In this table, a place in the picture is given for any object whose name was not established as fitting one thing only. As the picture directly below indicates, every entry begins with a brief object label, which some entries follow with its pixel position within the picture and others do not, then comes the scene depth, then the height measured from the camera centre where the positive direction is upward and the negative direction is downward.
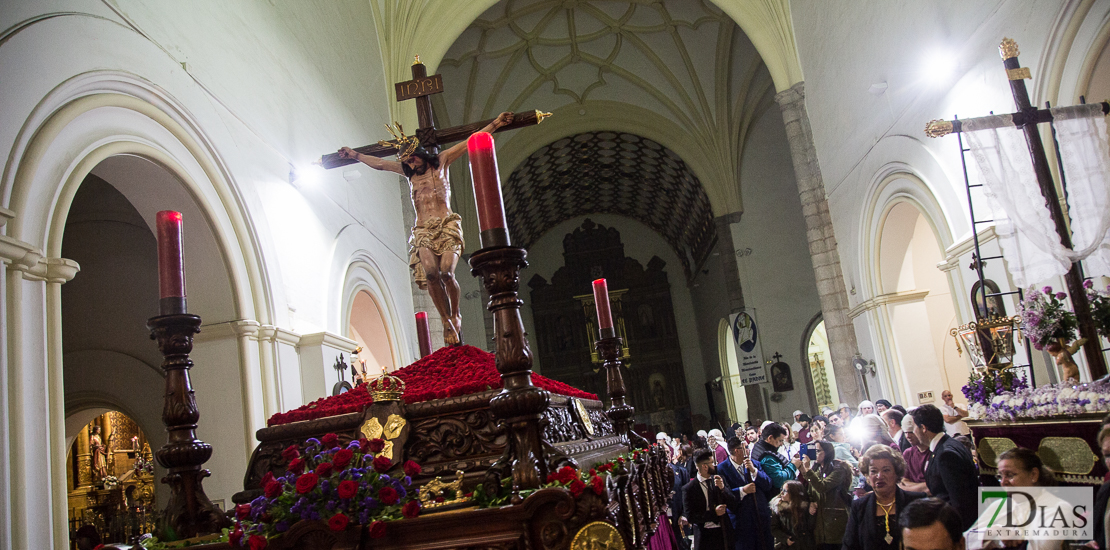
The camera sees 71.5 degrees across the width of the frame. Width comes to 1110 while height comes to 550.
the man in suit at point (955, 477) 3.56 -0.48
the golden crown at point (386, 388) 2.72 +0.24
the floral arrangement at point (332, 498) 2.13 -0.09
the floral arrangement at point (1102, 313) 4.79 +0.22
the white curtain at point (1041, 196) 5.30 +1.15
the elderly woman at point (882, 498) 3.41 -0.51
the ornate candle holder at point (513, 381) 2.10 +0.16
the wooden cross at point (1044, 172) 4.73 +1.18
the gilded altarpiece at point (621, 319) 27.94 +3.82
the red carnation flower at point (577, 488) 1.94 -0.14
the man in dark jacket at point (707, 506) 5.21 -0.63
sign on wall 15.58 +1.24
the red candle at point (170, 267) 2.55 +0.73
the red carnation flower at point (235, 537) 2.21 -0.16
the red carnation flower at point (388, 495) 2.14 -0.10
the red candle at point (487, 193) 2.26 +0.73
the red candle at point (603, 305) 4.89 +0.74
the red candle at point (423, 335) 4.88 +0.73
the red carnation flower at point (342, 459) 2.24 +0.02
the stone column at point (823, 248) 11.59 +2.13
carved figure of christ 4.00 +1.10
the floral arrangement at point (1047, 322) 4.88 +0.22
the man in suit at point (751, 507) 5.21 -0.69
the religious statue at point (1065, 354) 4.69 +0.01
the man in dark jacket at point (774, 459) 5.64 -0.43
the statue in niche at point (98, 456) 8.05 +0.46
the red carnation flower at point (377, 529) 2.08 -0.18
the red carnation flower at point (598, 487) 1.93 -0.15
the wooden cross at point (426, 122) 4.11 +1.67
